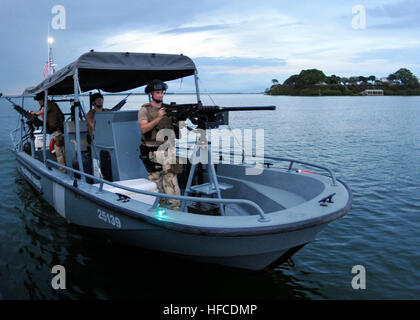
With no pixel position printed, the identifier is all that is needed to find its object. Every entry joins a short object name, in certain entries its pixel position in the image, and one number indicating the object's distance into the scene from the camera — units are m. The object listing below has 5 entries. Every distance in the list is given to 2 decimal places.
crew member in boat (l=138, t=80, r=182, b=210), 5.34
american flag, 12.27
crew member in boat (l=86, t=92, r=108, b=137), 7.22
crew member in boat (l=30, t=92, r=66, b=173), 7.96
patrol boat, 4.12
